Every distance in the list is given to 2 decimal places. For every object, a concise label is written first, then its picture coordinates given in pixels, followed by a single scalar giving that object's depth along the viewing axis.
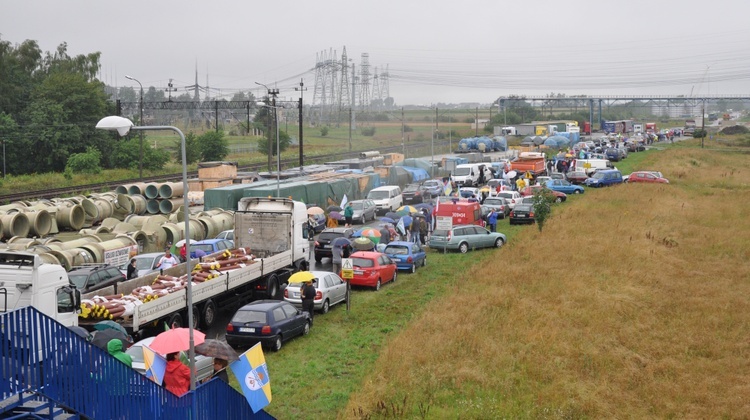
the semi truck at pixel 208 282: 17.25
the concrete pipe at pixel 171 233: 33.12
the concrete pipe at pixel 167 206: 41.62
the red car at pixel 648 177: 59.25
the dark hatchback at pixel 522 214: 42.56
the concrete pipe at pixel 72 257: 26.19
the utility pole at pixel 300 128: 62.46
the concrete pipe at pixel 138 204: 40.62
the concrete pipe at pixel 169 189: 41.81
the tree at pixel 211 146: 81.50
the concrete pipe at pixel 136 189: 42.44
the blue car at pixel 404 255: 30.02
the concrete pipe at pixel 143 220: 34.69
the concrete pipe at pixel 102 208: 38.72
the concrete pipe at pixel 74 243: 27.22
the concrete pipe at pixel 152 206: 41.78
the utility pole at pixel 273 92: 54.37
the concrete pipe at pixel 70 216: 36.28
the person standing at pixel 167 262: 24.76
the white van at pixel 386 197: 45.41
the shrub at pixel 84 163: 65.94
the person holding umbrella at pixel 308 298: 21.73
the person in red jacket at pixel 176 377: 13.40
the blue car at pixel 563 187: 55.12
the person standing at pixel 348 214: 40.44
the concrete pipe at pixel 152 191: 41.53
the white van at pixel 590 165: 62.94
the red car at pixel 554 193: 49.62
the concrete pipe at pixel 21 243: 26.51
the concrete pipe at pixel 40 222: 34.34
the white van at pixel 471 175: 57.75
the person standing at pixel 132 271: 25.58
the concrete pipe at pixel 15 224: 32.84
